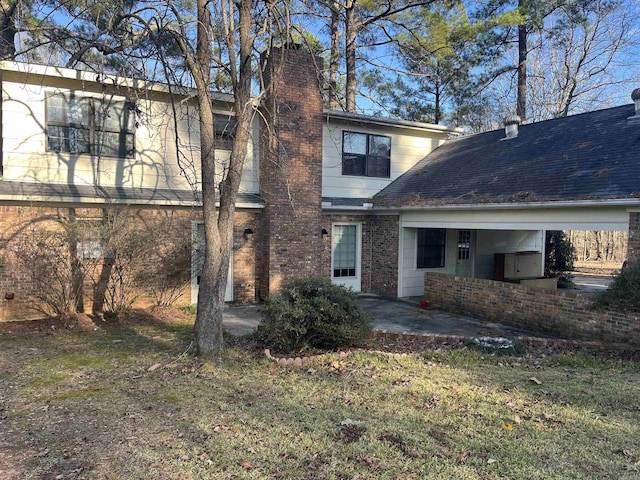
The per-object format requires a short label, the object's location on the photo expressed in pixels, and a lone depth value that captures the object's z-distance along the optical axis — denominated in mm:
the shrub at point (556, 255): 16688
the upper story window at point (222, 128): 11398
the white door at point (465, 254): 14711
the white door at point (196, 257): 10703
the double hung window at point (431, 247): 13656
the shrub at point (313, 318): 6559
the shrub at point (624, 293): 7371
